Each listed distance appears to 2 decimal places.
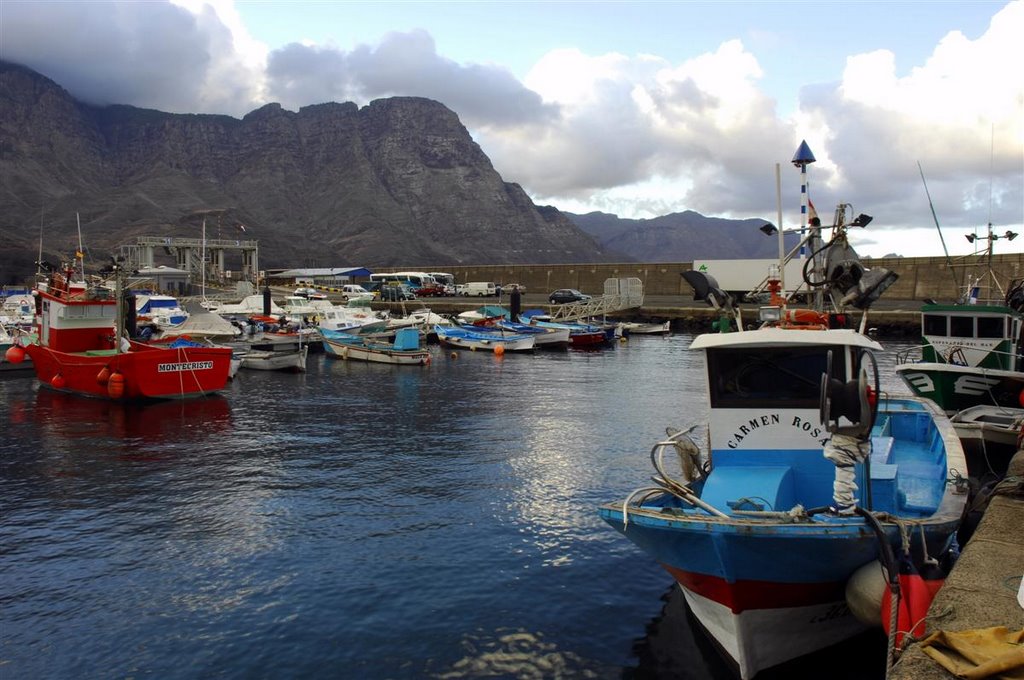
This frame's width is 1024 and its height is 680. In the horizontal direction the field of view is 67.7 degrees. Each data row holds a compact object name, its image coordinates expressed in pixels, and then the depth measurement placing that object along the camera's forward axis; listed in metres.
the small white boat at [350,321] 55.03
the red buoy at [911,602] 8.22
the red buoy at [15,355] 39.63
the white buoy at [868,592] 8.83
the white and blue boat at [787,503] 8.75
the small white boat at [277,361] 42.80
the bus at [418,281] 99.25
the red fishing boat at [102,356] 30.84
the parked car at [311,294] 80.28
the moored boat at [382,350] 46.03
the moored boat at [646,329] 65.75
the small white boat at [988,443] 18.30
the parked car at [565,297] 82.81
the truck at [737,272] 74.38
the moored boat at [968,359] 22.52
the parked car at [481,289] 97.06
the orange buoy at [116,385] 30.48
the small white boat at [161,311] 55.06
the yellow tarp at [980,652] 5.98
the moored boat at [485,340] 53.16
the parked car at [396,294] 94.44
